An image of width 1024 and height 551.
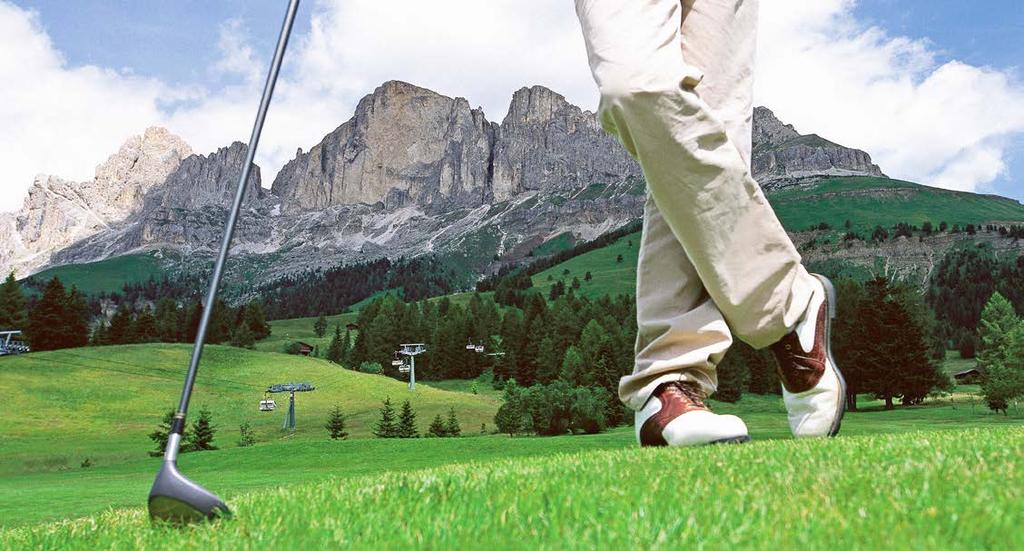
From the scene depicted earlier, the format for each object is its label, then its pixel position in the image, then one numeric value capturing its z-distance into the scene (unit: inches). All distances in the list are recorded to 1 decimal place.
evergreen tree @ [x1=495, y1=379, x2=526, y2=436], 2108.8
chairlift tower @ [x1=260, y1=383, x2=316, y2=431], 2519.9
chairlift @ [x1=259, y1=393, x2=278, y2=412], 2642.7
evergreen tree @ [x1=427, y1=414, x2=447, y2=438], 2113.7
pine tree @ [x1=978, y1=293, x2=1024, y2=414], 1873.8
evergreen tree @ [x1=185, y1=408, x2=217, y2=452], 1881.2
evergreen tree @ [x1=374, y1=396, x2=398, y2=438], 2185.0
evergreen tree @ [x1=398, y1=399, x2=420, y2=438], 2202.3
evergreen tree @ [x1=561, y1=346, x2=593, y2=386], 3139.8
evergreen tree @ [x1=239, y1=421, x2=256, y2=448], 2038.5
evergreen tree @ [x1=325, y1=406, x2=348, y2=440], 2092.8
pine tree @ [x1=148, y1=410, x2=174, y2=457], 1829.8
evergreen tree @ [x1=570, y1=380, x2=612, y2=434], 1993.1
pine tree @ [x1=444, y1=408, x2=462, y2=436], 2124.8
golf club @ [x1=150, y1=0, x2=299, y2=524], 85.7
